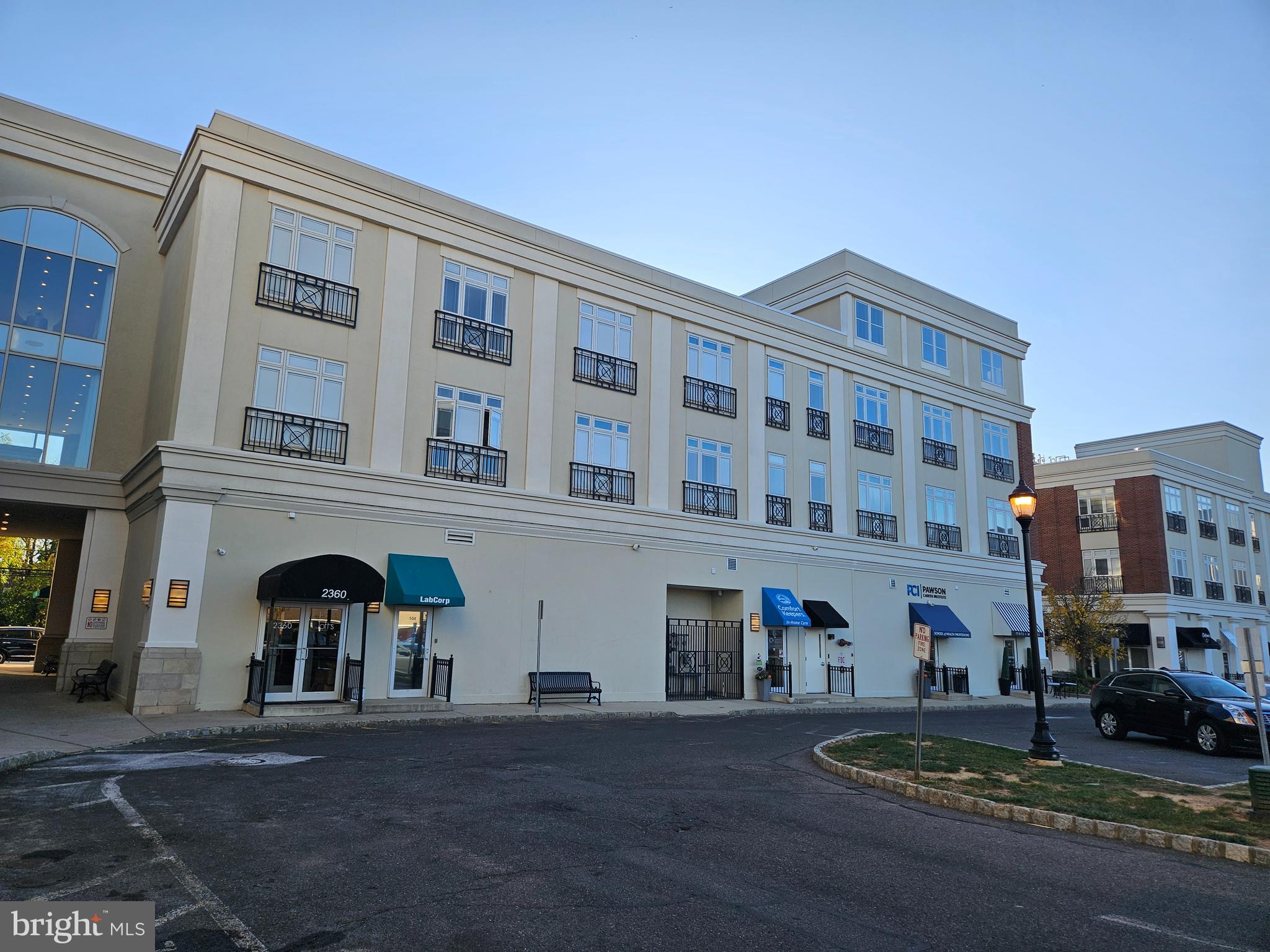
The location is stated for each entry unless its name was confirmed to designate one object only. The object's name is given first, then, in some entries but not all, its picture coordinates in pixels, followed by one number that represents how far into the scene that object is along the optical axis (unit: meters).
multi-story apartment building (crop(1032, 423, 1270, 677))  50.78
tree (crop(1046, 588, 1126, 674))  46.47
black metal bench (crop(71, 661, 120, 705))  20.47
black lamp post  14.30
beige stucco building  19.47
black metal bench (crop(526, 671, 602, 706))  23.05
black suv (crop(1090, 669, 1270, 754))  16.77
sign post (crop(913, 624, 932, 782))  12.16
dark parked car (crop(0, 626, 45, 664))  38.31
